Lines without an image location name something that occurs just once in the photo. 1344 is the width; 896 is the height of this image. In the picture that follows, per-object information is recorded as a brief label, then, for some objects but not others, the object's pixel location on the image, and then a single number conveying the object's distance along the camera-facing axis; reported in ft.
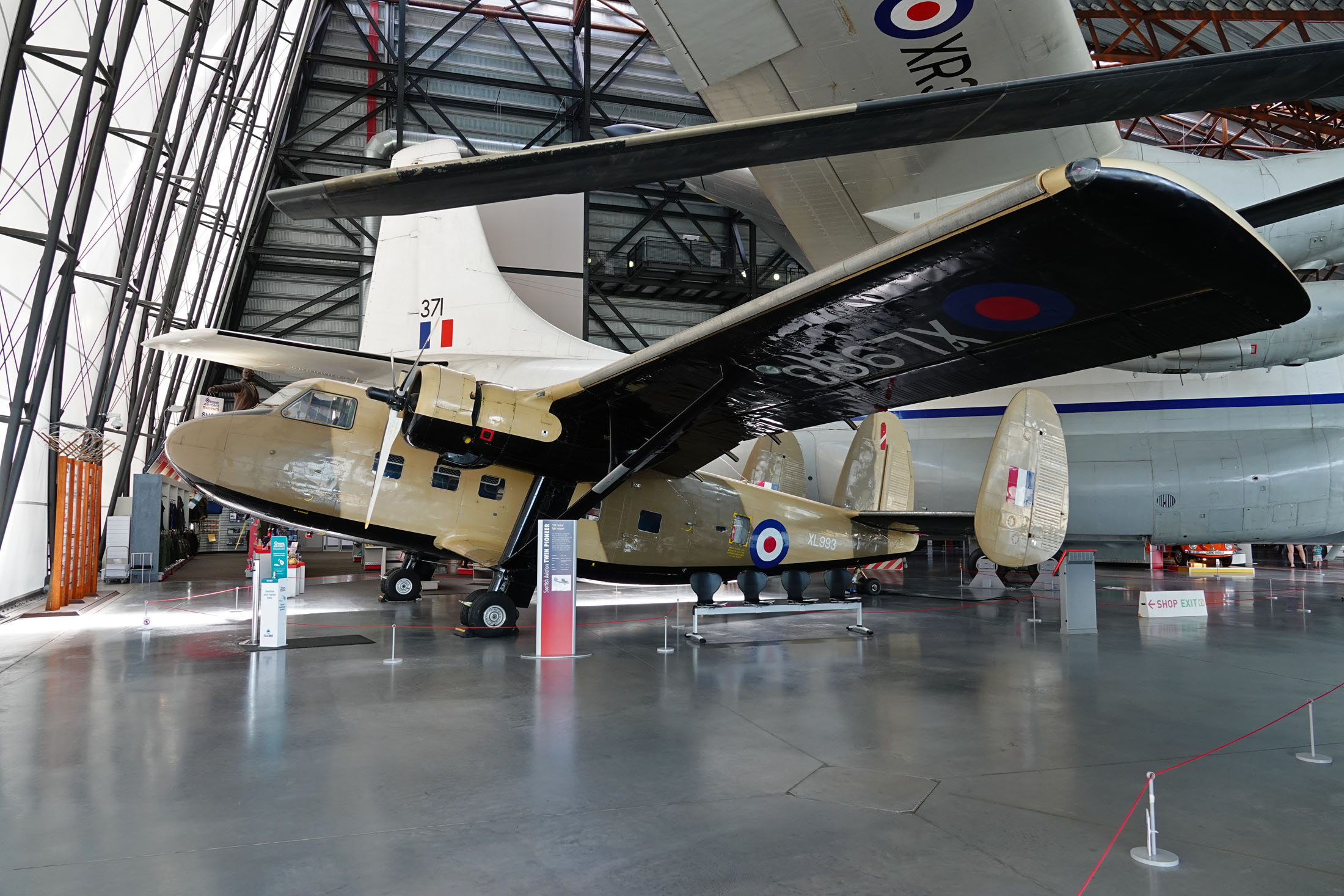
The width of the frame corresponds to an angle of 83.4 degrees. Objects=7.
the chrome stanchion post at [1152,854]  10.44
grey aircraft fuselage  52.39
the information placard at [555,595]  27.20
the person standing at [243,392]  70.13
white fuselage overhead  25.73
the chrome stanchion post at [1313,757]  15.33
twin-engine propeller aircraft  14.90
